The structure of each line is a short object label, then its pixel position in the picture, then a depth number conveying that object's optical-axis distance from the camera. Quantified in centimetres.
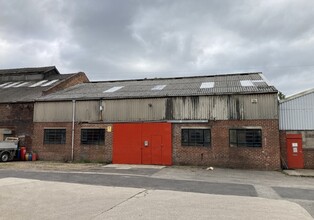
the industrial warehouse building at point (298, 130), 1462
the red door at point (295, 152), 1463
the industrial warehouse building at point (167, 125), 1451
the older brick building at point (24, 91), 1886
